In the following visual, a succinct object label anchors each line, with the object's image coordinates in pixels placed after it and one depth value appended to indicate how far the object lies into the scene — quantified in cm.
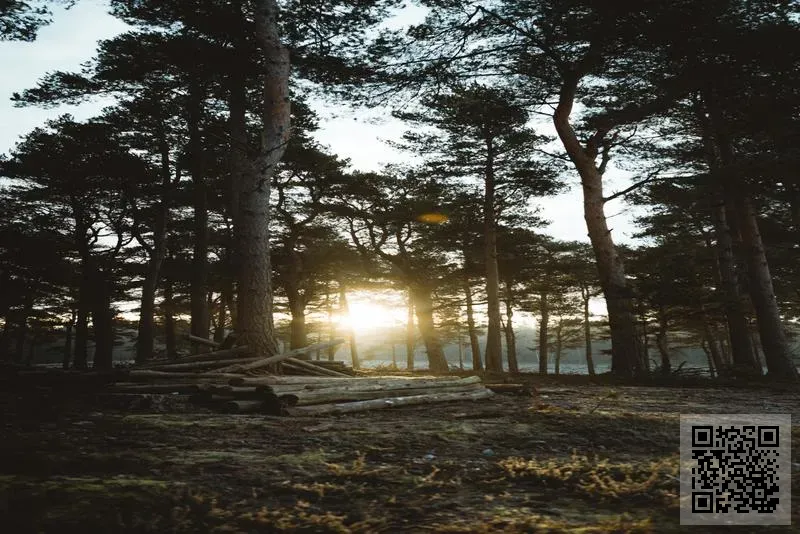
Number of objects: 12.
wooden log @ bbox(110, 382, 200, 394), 757
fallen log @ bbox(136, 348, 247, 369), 929
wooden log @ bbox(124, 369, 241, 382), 802
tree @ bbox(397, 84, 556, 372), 1925
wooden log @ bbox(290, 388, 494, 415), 647
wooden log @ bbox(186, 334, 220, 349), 1088
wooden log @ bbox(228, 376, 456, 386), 743
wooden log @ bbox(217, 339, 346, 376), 883
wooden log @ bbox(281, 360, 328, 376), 1059
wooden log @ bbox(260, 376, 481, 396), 692
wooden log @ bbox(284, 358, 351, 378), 1077
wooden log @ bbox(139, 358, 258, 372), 862
